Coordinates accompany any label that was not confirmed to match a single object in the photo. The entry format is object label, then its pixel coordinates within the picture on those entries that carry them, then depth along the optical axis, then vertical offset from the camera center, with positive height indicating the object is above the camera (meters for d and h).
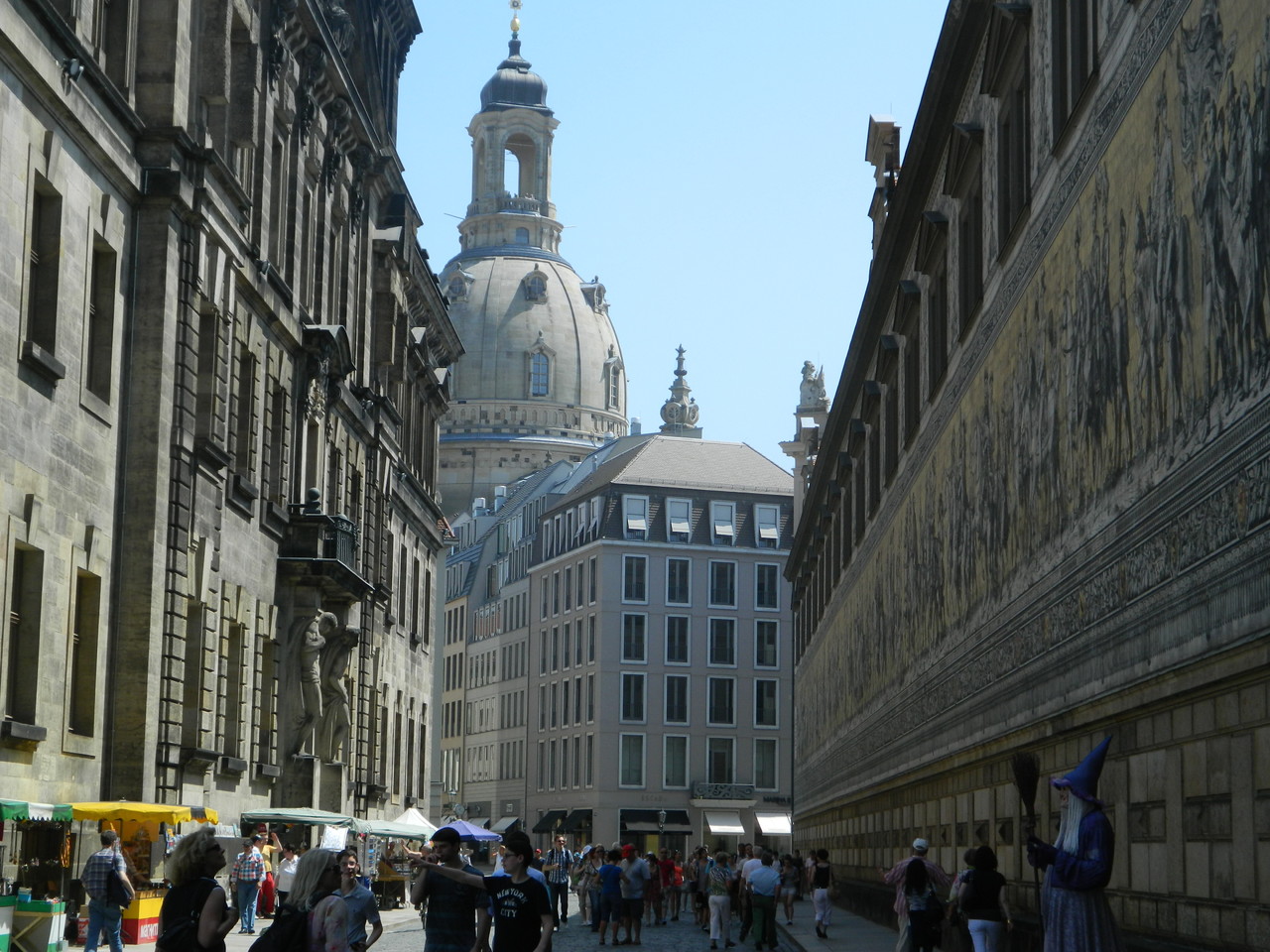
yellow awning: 28.05 -0.38
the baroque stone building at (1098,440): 14.07 +3.22
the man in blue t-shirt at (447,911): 15.23 -0.89
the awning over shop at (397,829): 45.42 -0.94
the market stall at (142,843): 28.38 -0.83
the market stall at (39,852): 26.61 -0.93
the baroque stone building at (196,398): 27.55 +6.51
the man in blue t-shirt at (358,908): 14.56 -0.87
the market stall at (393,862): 46.78 -1.83
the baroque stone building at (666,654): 111.94 +7.39
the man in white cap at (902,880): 25.00 -1.01
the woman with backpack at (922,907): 24.64 -1.30
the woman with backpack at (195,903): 12.36 -0.69
